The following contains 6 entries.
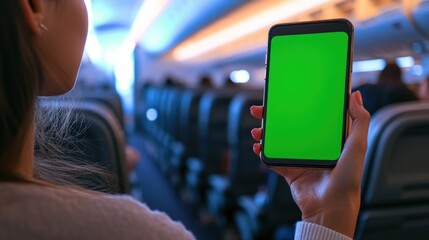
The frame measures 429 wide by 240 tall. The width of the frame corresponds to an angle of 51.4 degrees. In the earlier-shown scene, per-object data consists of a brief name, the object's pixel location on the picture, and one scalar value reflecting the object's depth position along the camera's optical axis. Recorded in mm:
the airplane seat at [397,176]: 1316
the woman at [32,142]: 498
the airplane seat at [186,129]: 4064
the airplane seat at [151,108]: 7291
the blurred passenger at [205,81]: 7752
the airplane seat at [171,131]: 4855
